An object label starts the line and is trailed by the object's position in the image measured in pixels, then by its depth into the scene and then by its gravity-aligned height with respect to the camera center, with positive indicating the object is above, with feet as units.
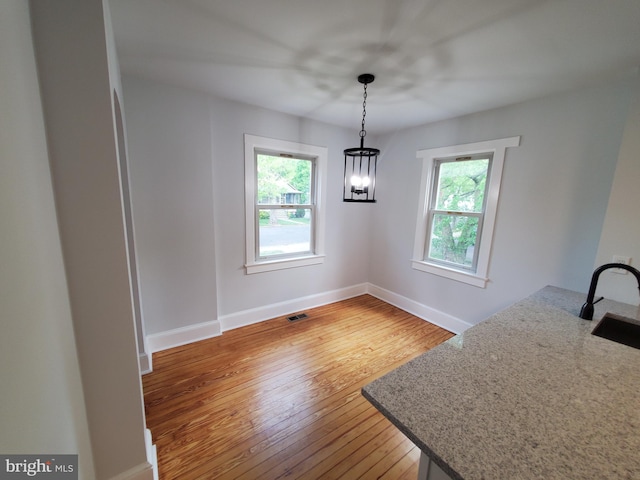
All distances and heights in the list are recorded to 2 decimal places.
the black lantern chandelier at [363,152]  6.50 +1.29
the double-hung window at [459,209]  8.63 -0.20
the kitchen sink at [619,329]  4.76 -2.33
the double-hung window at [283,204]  9.45 -0.25
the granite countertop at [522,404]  2.19 -2.19
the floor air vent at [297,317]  10.55 -5.06
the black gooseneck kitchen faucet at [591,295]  4.16 -1.63
